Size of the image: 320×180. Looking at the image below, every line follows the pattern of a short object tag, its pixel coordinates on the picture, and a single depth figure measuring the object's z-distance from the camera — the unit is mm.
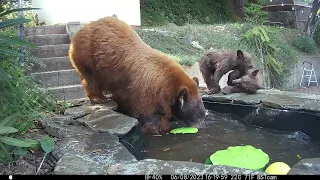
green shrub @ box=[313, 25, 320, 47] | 19422
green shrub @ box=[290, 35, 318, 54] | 17391
